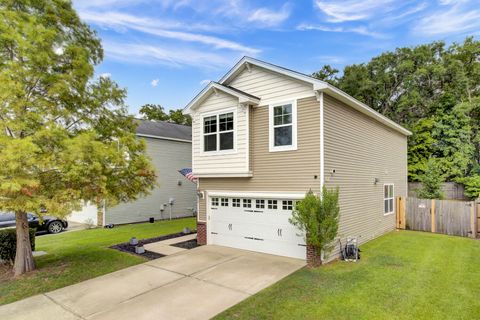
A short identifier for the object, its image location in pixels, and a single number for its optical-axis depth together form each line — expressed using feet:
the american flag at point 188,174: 39.62
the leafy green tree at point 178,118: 128.57
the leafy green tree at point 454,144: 71.41
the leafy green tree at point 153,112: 131.11
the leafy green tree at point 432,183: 53.42
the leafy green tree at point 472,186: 66.72
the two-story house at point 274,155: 29.35
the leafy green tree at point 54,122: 22.04
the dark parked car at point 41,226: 48.16
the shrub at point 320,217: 26.14
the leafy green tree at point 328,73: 99.19
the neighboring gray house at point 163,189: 57.93
